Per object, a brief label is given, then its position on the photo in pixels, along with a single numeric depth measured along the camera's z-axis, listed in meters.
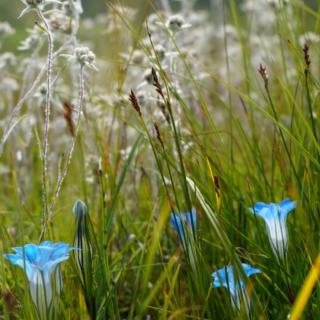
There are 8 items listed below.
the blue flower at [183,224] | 0.79
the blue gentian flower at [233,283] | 0.78
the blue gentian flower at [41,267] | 0.78
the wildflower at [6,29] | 1.40
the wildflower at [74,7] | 1.01
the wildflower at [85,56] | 0.93
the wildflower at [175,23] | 1.08
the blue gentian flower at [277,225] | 0.84
